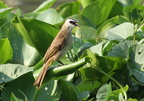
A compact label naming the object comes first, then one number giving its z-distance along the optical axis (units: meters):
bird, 5.00
